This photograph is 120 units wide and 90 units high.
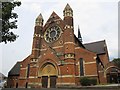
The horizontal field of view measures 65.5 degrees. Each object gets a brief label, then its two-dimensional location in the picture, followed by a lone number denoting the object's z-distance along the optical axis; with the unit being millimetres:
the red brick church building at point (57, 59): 19047
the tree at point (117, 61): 23694
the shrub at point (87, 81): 17670
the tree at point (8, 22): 7977
